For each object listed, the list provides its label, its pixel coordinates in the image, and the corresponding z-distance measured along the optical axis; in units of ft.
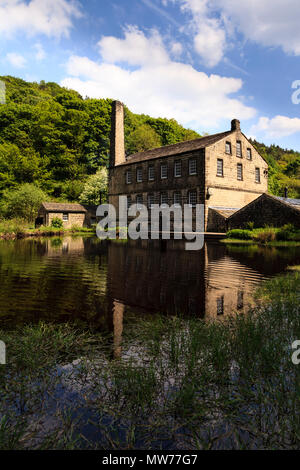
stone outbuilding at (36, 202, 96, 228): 136.46
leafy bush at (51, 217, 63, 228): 134.31
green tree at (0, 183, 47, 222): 133.80
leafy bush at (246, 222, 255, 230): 81.55
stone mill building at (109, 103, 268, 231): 104.22
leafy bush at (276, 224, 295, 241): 69.51
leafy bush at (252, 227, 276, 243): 70.37
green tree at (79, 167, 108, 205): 158.51
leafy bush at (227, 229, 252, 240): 76.68
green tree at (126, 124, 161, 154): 200.13
